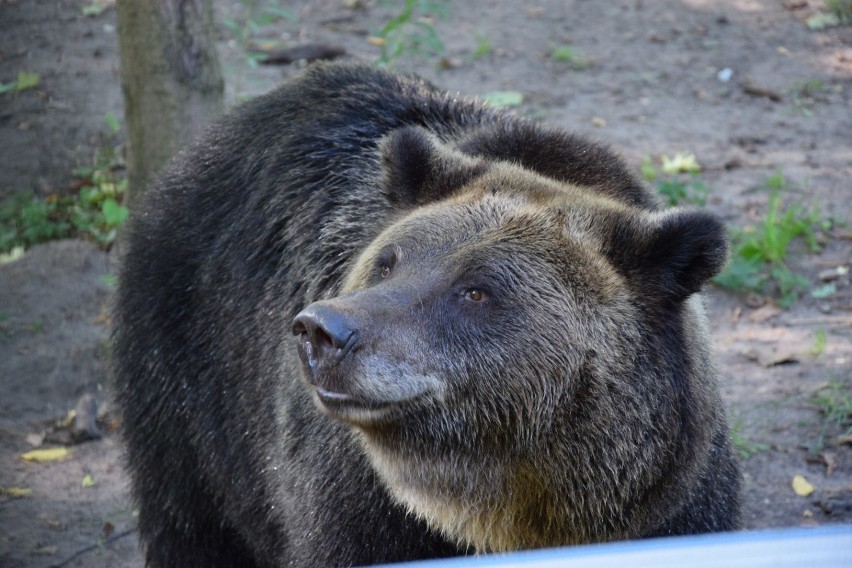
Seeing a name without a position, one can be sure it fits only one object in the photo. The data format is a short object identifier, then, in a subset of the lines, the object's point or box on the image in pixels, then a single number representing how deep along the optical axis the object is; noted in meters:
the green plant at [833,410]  12.77
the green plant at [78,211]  17.67
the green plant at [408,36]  16.31
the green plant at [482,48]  24.08
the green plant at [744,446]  12.71
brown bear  7.31
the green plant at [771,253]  15.78
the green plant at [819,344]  14.07
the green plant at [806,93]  21.81
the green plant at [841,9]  25.43
